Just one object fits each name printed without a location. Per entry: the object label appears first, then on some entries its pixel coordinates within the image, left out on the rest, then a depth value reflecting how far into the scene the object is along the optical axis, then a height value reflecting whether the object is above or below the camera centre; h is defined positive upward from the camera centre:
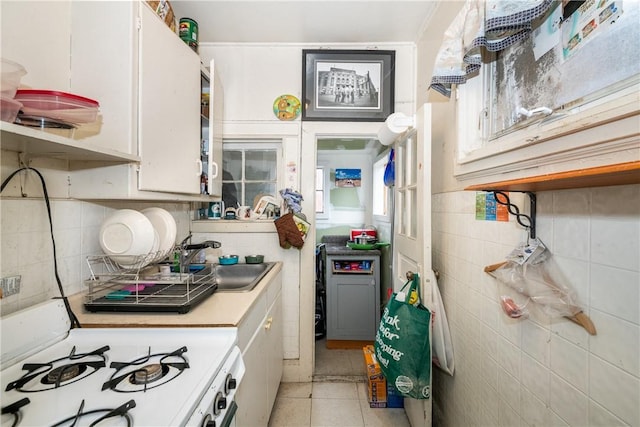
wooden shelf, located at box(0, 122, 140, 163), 0.69 +0.20
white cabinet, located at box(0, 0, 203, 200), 0.94 +0.52
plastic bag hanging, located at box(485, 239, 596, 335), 0.73 -0.21
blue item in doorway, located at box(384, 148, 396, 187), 2.13 +0.33
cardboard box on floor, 1.82 -1.20
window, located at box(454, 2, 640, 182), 0.52 +0.30
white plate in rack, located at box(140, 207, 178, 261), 1.34 -0.08
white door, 1.35 +0.01
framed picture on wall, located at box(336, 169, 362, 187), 3.69 +0.48
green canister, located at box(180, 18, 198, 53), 1.67 +1.11
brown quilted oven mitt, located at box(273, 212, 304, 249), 1.99 -0.14
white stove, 0.63 -0.47
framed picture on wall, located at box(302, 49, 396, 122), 2.08 +0.97
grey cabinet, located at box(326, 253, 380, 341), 2.64 -0.84
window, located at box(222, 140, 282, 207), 2.23 +0.32
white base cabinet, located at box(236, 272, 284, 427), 1.13 -0.75
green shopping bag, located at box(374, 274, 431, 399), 1.30 -0.66
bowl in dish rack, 1.13 -0.11
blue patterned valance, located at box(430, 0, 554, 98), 0.73 +0.56
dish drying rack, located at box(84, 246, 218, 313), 1.08 -0.36
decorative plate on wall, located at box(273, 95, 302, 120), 2.08 +0.79
